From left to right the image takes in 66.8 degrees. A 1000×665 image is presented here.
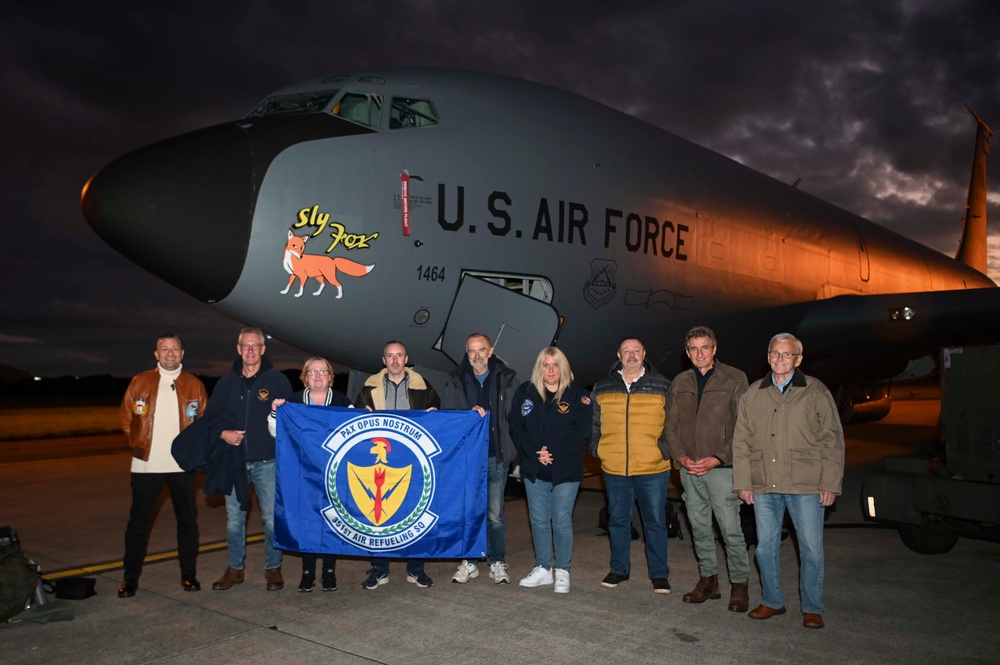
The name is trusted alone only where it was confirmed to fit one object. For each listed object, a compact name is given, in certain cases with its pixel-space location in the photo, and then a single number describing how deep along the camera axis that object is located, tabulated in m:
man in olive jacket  5.22
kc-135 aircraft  6.15
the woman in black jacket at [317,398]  5.61
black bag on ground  5.34
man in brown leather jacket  5.51
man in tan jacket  4.74
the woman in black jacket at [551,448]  5.58
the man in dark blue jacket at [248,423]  5.65
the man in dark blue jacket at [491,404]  5.86
